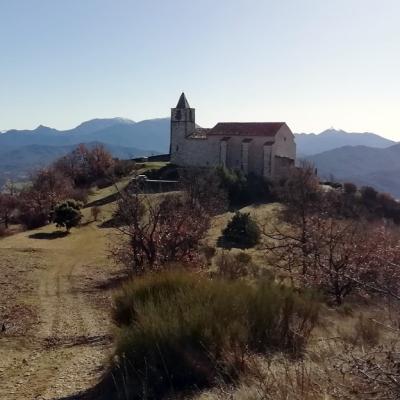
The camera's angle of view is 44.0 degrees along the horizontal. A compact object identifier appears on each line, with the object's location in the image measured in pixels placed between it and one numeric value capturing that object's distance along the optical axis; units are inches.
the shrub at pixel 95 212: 1289.7
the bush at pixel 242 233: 1033.5
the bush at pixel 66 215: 1123.9
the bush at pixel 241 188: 1584.6
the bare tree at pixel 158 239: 598.5
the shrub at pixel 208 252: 720.5
